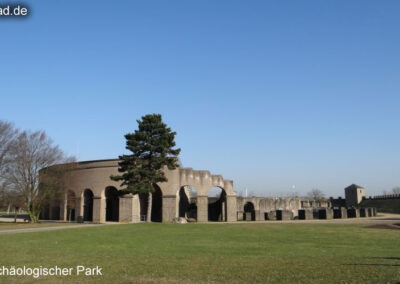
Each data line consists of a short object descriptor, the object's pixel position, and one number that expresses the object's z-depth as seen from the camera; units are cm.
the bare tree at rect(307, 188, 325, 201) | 12935
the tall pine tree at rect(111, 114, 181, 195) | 3872
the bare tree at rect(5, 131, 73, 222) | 4181
